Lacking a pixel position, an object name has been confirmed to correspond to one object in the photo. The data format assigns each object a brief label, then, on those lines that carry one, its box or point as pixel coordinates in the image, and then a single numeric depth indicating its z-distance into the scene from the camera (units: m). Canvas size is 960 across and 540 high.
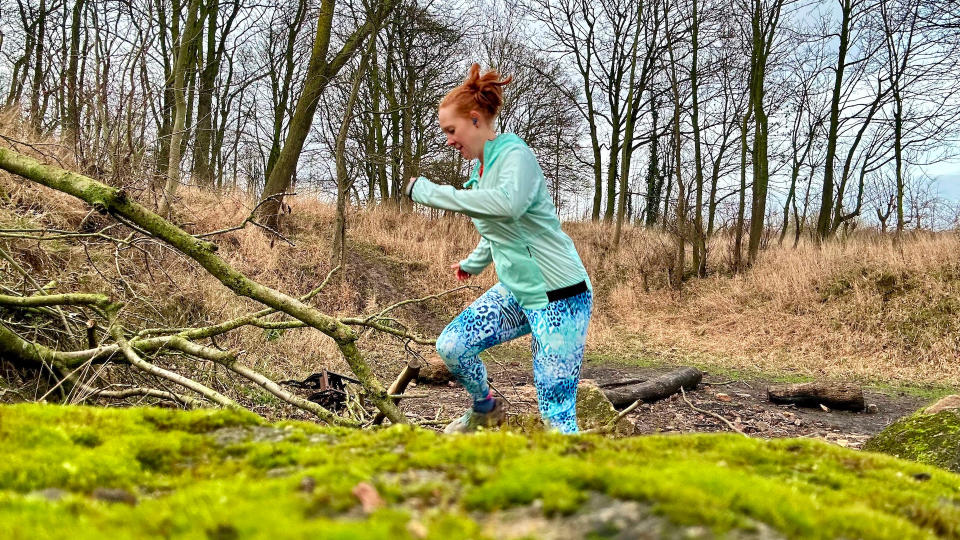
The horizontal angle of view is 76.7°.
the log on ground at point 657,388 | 8.52
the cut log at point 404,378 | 4.23
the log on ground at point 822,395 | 8.93
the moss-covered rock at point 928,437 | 4.50
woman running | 3.29
